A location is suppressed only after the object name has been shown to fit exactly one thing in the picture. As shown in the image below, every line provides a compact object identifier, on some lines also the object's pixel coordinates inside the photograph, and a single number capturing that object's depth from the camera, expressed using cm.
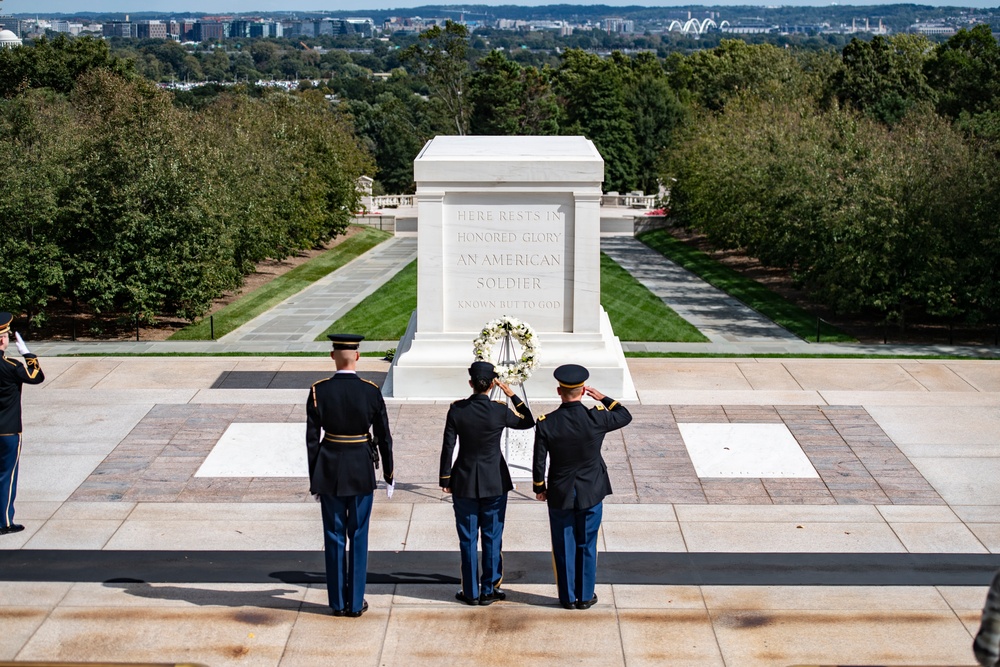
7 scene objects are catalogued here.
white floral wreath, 1123
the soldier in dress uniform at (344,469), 827
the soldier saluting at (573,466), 825
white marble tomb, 1420
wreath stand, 1177
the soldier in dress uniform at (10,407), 962
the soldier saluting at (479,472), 831
